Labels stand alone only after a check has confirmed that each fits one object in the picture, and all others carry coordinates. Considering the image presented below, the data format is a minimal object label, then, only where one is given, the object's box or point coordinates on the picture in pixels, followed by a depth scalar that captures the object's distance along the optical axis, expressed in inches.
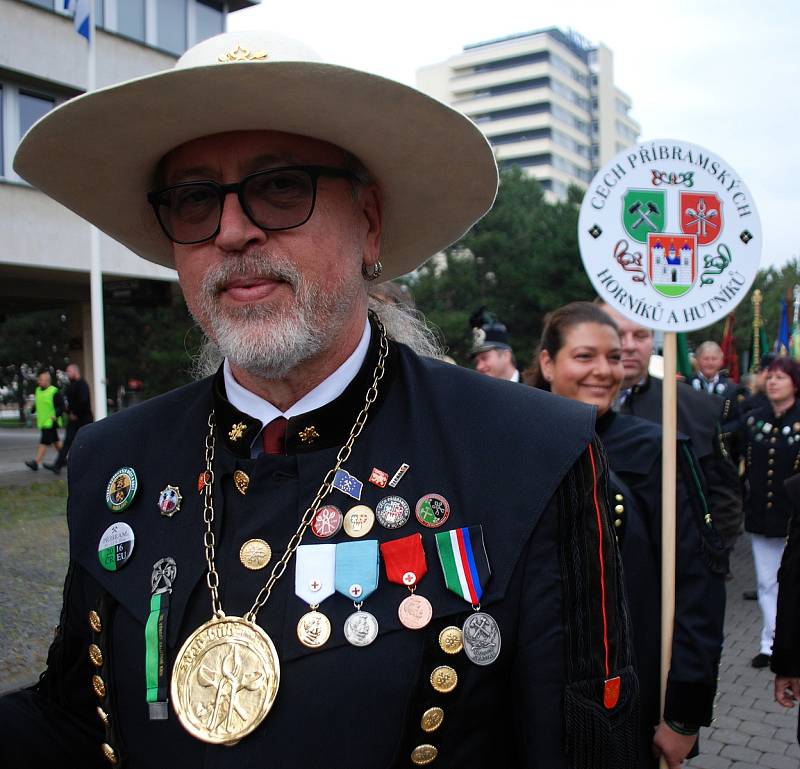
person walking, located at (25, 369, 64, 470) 582.9
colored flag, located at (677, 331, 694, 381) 284.7
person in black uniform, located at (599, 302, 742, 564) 158.9
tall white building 3791.8
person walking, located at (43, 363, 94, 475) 554.3
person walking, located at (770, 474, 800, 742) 125.6
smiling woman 114.3
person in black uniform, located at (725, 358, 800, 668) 232.1
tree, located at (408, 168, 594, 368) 1424.7
